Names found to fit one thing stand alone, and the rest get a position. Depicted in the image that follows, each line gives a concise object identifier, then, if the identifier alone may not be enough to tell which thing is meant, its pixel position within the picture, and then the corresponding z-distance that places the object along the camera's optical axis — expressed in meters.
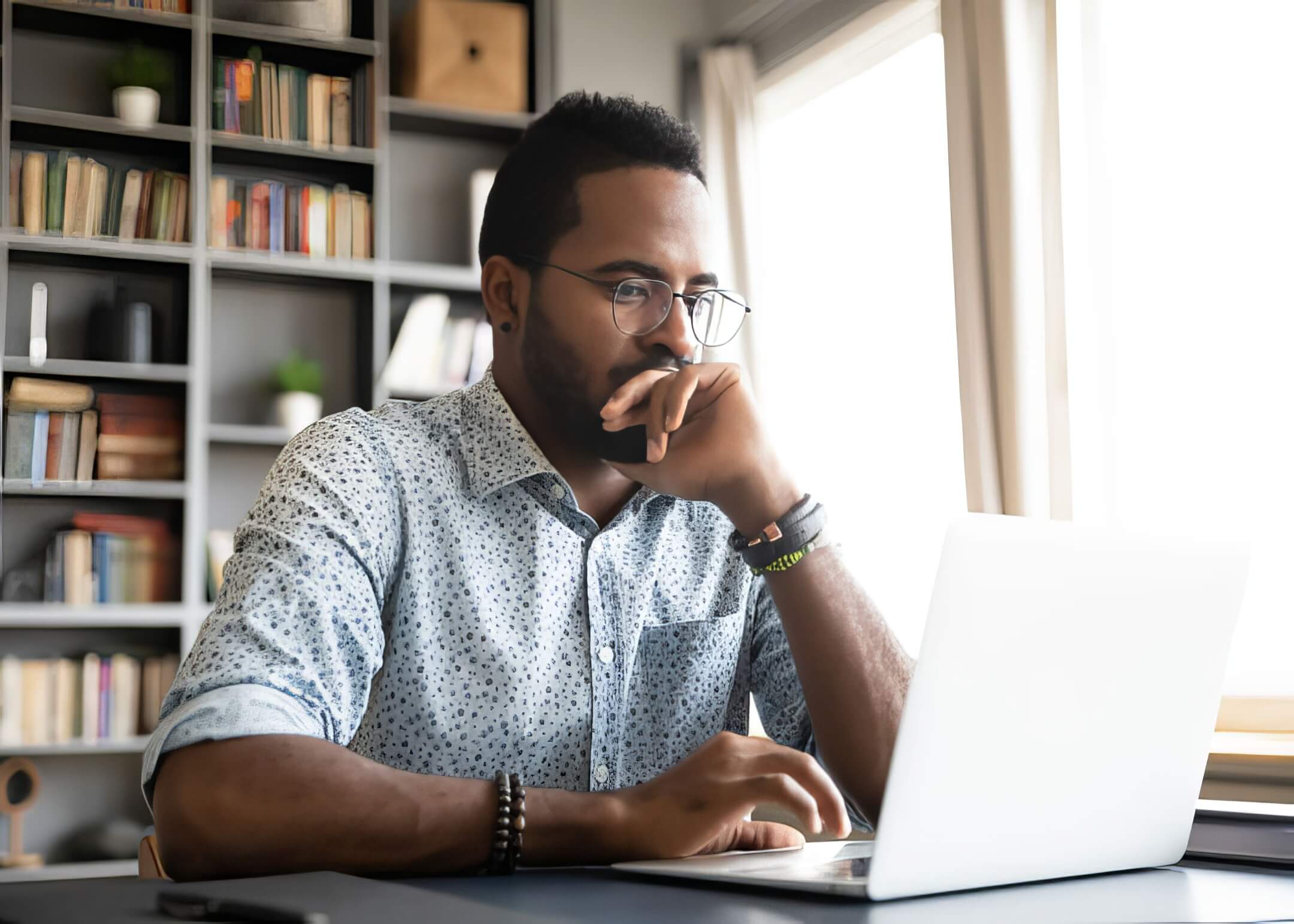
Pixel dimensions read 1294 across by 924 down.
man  0.89
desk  0.65
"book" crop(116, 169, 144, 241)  3.23
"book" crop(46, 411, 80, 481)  3.14
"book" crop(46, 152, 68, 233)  3.18
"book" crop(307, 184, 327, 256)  3.41
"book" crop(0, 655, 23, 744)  3.07
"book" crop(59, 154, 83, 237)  3.19
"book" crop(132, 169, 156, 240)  3.25
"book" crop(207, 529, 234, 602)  3.23
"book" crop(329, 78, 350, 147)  3.47
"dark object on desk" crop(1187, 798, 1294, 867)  0.88
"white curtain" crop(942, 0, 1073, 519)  2.38
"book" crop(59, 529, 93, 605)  3.15
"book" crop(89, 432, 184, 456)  3.19
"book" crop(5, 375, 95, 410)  3.11
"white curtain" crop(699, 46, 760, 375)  3.38
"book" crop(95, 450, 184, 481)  3.19
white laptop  0.69
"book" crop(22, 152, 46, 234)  3.13
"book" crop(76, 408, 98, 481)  3.18
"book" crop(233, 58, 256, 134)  3.35
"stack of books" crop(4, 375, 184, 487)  3.12
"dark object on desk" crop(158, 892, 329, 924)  0.57
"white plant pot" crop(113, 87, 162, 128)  3.22
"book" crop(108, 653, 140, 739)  3.16
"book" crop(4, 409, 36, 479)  3.10
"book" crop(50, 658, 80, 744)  3.12
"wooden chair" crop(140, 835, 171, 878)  1.40
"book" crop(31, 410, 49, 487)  3.12
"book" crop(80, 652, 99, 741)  3.13
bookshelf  3.17
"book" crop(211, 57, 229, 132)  3.32
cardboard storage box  3.50
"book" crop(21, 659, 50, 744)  3.09
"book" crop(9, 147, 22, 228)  3.13
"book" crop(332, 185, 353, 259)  3.44
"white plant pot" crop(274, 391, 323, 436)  3.34
